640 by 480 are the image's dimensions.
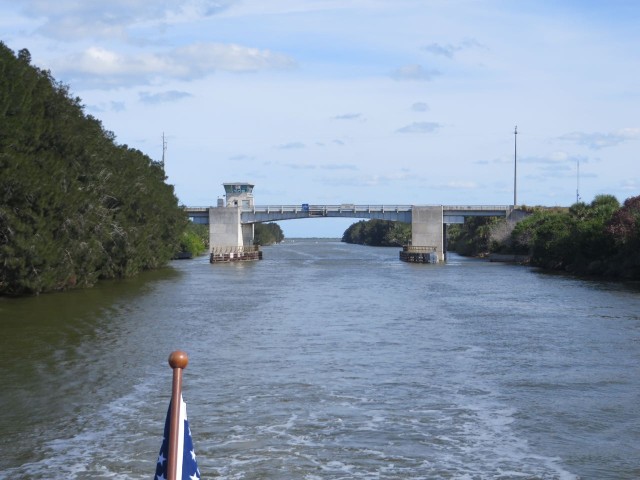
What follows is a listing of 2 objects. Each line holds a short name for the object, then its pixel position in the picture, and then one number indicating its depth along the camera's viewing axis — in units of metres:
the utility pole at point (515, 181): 119.62
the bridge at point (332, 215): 109.69
